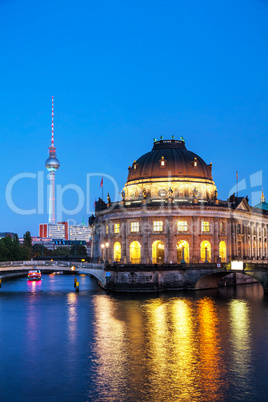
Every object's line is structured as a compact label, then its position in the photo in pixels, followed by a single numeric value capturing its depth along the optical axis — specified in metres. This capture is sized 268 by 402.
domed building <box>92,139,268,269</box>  118.06
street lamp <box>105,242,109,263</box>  130.00
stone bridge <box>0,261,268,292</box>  96.25
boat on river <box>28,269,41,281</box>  144.62
